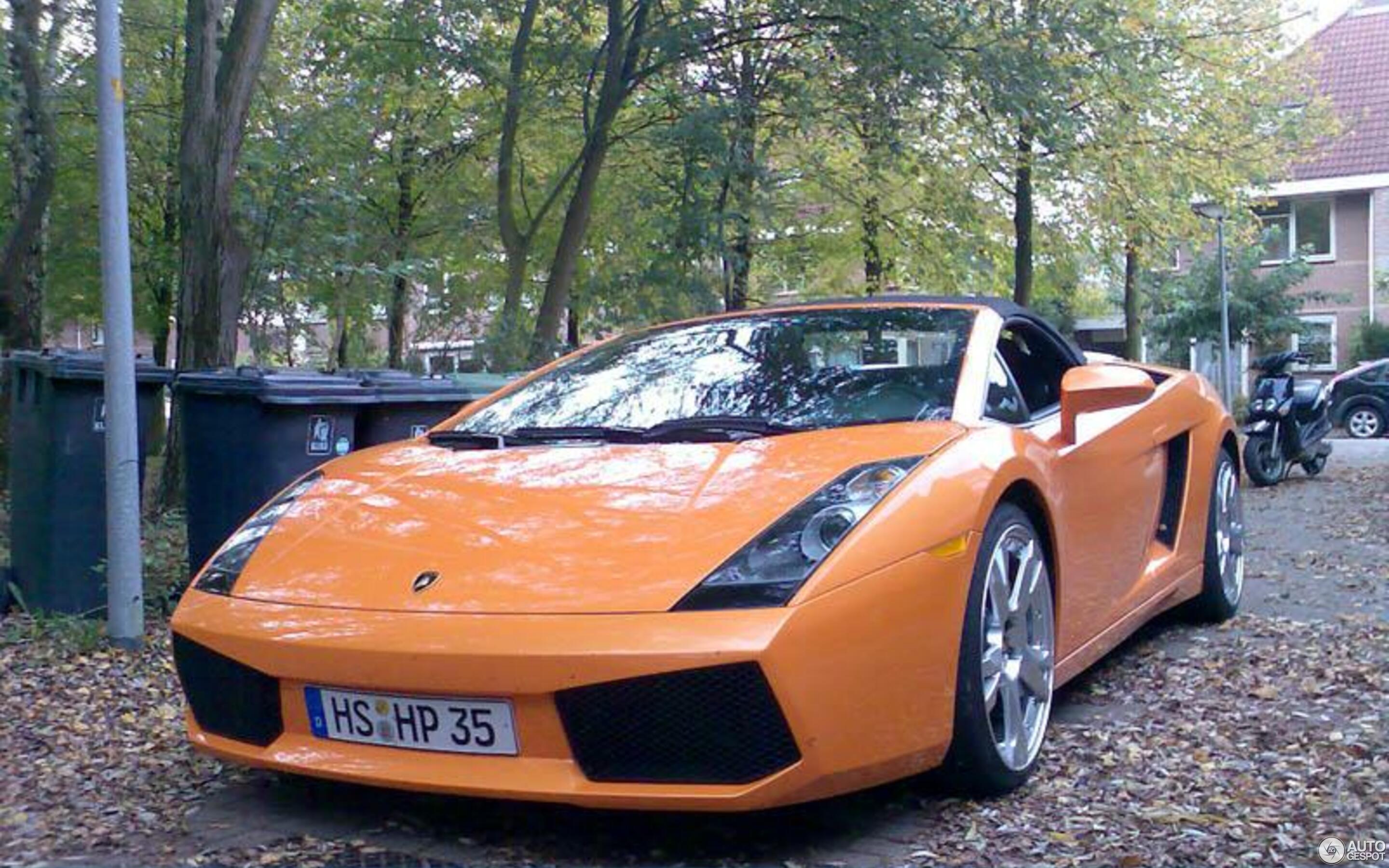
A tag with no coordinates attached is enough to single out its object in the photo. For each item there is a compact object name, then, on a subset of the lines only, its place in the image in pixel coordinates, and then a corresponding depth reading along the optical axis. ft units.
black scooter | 41.83
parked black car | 76.89
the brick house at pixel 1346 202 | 114.01
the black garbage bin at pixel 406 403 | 20.52
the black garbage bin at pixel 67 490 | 18.79
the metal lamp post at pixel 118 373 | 17.17
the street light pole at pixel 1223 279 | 70.95
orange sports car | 9.41
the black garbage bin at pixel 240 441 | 18.34
